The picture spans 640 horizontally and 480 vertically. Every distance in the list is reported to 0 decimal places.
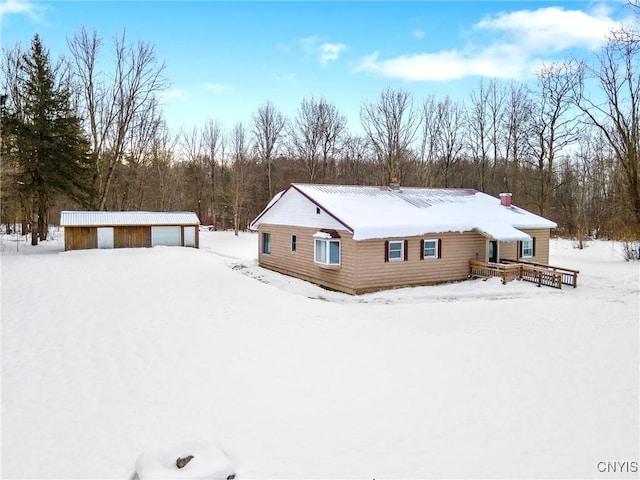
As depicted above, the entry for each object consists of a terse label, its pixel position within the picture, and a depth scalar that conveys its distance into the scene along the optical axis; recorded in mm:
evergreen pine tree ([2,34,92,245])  23828
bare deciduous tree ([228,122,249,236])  41184
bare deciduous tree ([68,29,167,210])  30156
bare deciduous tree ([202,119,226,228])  51188
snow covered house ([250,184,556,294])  16188
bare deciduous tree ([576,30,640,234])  22078
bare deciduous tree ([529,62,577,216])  31250
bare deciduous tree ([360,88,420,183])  37156
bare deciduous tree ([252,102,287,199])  46781
